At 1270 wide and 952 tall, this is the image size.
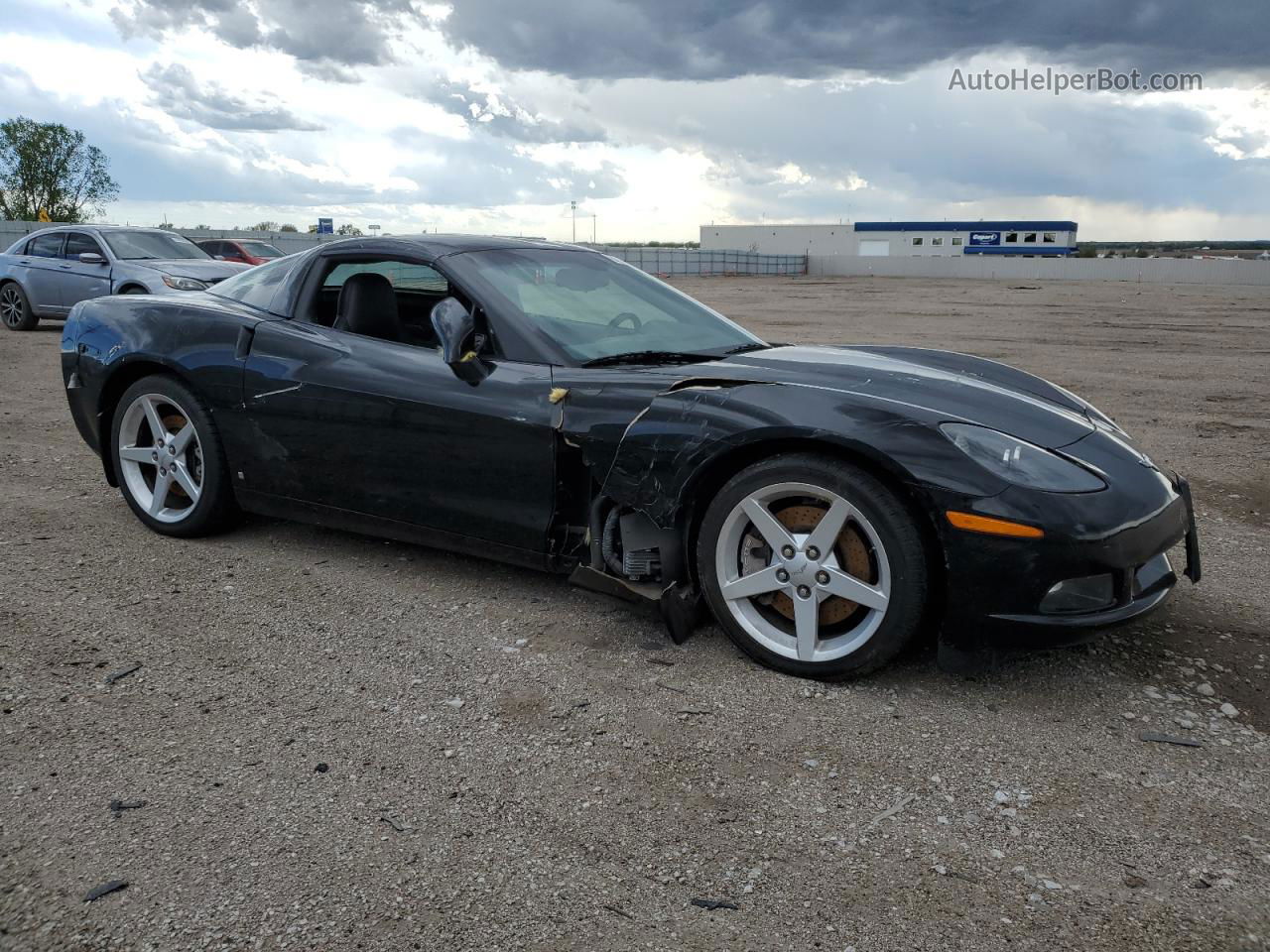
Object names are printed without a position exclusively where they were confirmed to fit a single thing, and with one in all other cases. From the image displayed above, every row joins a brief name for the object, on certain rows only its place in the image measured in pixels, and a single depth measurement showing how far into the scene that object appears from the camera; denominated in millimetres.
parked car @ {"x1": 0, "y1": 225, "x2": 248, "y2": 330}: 13609
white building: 95625
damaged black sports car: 3098
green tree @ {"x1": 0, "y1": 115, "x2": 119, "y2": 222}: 72625
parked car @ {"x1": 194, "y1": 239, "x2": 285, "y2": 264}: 20409
